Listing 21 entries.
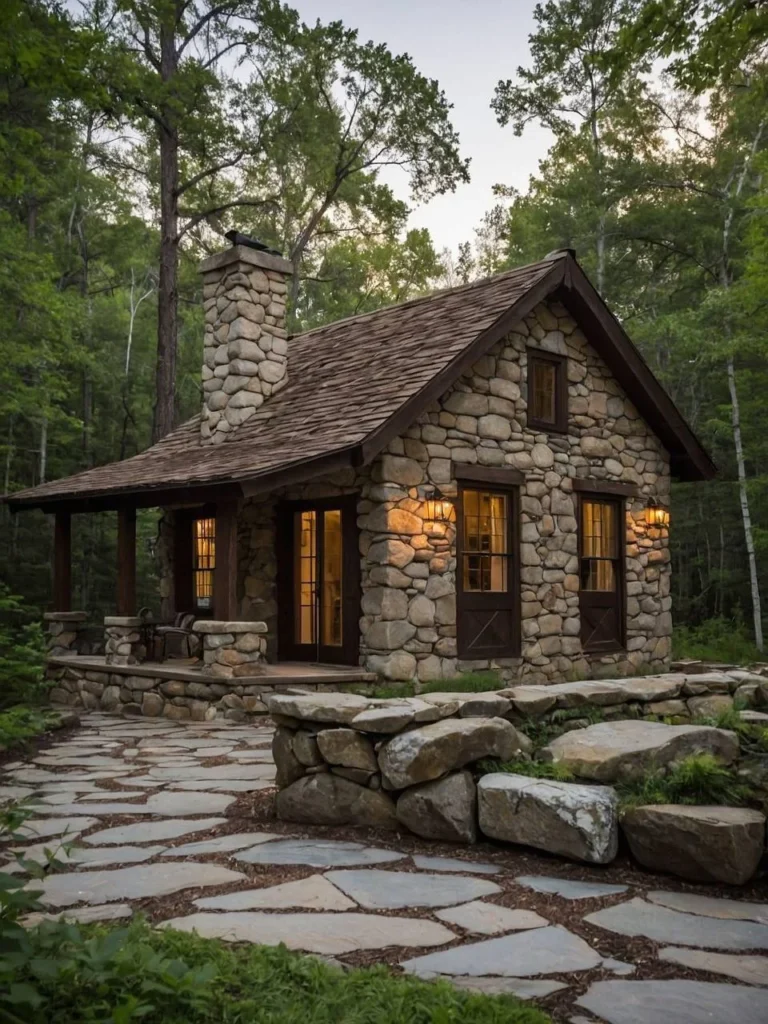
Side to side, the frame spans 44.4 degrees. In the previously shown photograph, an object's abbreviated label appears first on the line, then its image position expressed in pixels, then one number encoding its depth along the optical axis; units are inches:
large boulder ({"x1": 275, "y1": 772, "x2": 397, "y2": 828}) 194.4
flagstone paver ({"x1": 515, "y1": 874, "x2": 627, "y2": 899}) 151.4
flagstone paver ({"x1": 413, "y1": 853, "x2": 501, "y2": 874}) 165.6
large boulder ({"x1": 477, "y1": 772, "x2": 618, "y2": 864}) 164.2
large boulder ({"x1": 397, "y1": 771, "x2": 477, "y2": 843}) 181.0
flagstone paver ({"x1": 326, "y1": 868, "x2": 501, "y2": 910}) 146.0
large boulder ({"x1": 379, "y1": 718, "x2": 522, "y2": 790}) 184.7
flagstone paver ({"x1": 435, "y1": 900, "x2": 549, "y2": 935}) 134.3
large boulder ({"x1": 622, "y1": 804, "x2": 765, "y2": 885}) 152.6
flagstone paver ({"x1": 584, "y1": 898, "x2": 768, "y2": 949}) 129.6
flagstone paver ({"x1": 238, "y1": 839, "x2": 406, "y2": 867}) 169.9
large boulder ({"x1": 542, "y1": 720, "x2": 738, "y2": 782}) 181.2
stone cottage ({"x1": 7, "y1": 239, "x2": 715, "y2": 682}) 400.2
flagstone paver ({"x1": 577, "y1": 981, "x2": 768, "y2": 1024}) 104.4
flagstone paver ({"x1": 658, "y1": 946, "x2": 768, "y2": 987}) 117.6
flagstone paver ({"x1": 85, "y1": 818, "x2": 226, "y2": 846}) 186.9
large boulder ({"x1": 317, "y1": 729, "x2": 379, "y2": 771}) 197.8
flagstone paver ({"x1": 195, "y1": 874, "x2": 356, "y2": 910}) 142.2
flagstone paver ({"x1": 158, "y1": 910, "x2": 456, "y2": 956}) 126.5
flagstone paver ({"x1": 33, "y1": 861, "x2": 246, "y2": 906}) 148.6
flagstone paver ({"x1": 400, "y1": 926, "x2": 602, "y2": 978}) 117.6
